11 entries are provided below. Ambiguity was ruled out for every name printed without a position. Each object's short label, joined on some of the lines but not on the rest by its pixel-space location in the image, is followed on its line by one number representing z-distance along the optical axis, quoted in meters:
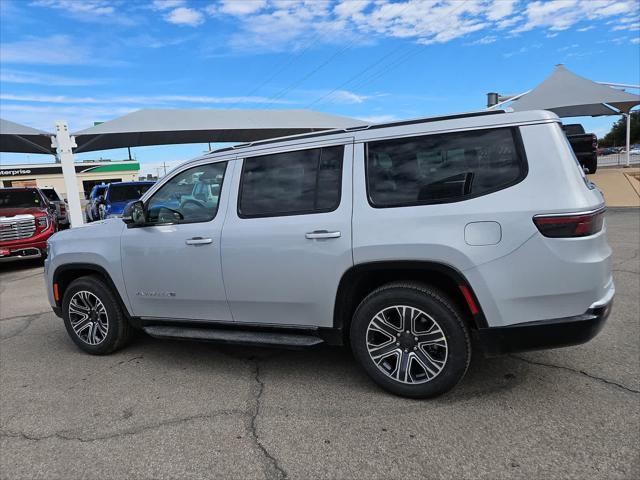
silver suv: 2.82
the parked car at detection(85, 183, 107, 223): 14.88
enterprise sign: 54.88
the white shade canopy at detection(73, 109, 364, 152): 16.59
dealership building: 57.41
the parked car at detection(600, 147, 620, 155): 65.65
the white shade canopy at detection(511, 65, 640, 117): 15.26
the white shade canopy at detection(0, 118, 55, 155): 15.65
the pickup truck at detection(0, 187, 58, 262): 9.53
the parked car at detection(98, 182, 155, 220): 13.09
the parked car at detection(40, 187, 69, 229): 17.28
